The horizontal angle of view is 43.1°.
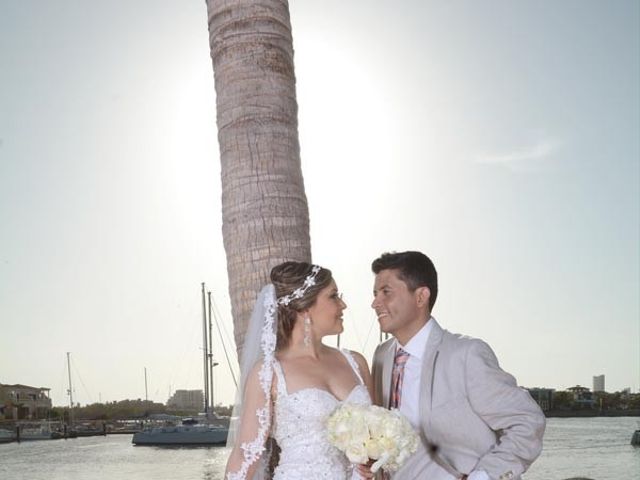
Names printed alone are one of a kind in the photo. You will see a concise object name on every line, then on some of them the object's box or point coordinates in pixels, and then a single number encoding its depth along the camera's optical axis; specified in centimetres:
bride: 404
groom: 365
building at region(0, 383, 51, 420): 10181
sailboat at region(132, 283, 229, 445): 5253
